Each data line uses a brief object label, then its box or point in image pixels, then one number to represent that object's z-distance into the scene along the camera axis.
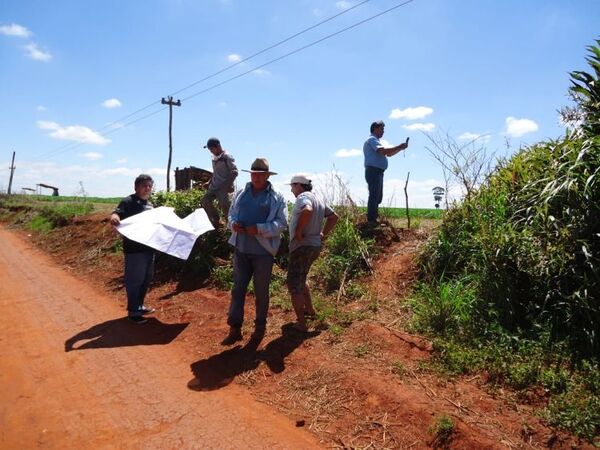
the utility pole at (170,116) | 22.36
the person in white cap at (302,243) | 4.81
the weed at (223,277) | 6.79
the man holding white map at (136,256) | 5.56
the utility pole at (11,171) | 41.23
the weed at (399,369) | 3.94
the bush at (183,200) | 8.72
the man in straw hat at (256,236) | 4.63
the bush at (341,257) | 6.32
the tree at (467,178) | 6.41
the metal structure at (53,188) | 33.55
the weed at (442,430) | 3.09
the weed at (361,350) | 4.35
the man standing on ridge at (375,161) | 7.18
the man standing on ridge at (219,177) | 7.34
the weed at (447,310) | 4.55
